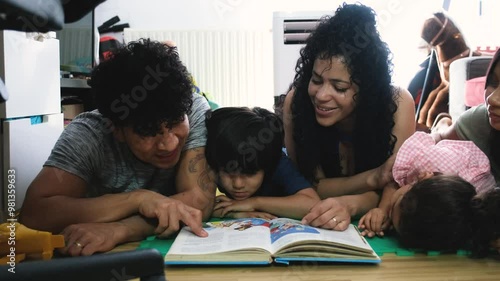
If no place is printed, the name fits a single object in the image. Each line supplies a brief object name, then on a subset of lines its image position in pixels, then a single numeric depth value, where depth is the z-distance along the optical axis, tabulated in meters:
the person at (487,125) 1.27
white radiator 3.37
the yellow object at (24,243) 0.89
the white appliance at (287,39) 2.71
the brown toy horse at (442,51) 2.45
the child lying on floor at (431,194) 0.97
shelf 2.39
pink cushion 1.93
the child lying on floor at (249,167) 1.25
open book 0.90
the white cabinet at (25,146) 1.69
